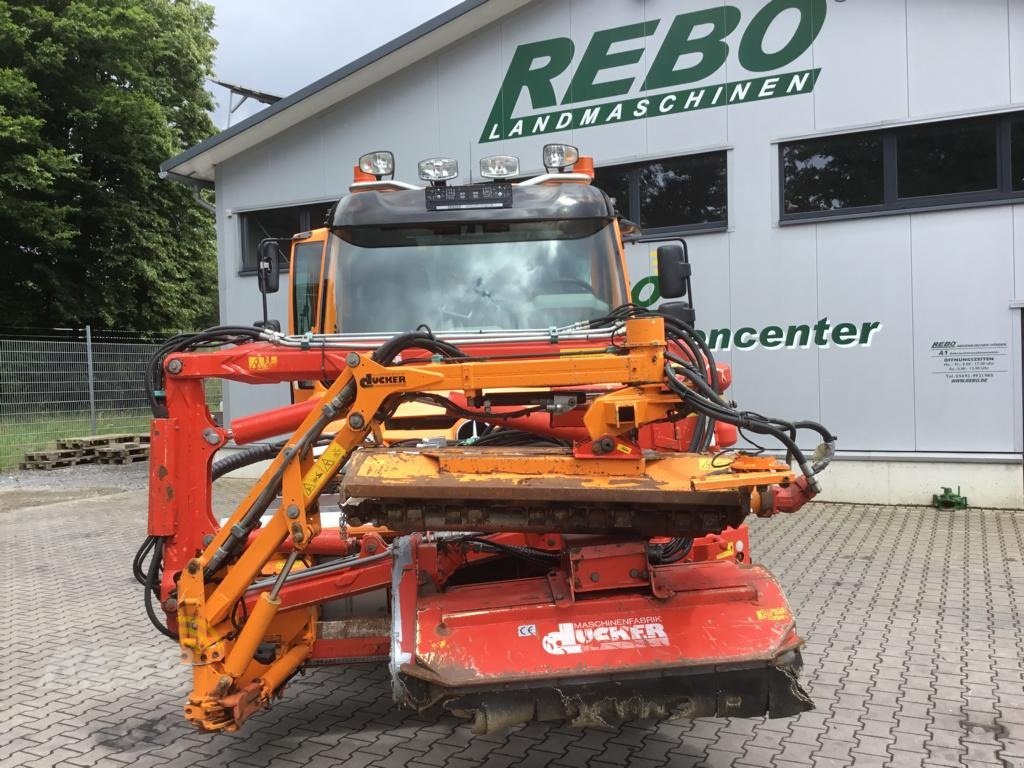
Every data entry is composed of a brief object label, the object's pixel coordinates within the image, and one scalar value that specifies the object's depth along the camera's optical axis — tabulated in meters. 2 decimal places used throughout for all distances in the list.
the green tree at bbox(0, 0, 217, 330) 20.97
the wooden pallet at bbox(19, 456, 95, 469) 14.02
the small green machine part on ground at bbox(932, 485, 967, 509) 8.93
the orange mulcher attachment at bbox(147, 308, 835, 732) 2.80
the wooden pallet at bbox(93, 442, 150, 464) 14.69
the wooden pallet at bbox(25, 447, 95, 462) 14.06
